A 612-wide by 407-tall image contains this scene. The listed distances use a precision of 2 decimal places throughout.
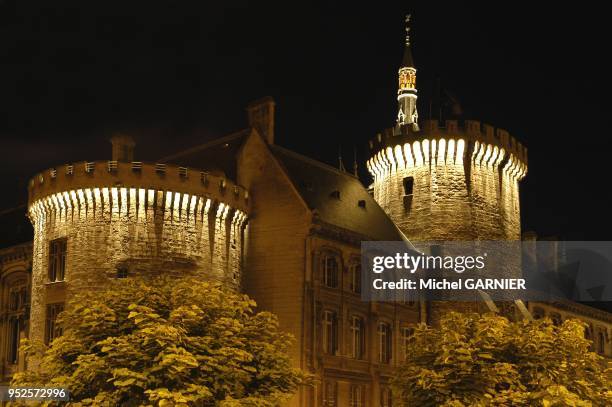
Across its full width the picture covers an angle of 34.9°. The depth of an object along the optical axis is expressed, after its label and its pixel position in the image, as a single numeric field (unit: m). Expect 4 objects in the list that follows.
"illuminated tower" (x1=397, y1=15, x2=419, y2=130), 91.06
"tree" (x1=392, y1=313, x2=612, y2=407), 35.19
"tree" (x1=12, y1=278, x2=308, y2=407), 32.28
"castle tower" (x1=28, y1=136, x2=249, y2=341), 46.12
